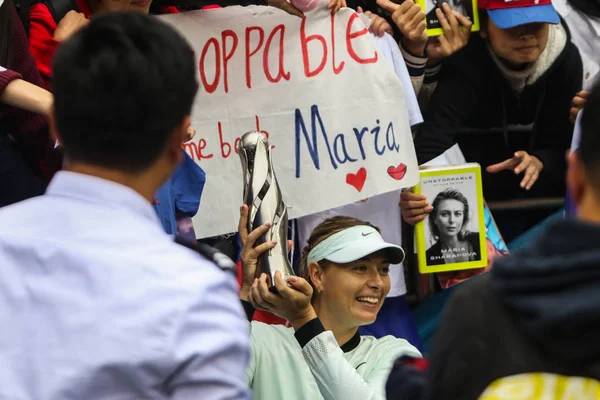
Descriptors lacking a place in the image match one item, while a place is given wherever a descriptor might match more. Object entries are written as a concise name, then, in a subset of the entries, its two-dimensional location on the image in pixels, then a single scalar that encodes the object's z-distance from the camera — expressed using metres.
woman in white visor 5.38
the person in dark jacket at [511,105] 8.05
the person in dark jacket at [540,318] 2.65
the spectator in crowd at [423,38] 7.52
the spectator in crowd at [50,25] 6.28
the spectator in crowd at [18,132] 5.72
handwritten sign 7.02
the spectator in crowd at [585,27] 8.52
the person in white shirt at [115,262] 2.83
